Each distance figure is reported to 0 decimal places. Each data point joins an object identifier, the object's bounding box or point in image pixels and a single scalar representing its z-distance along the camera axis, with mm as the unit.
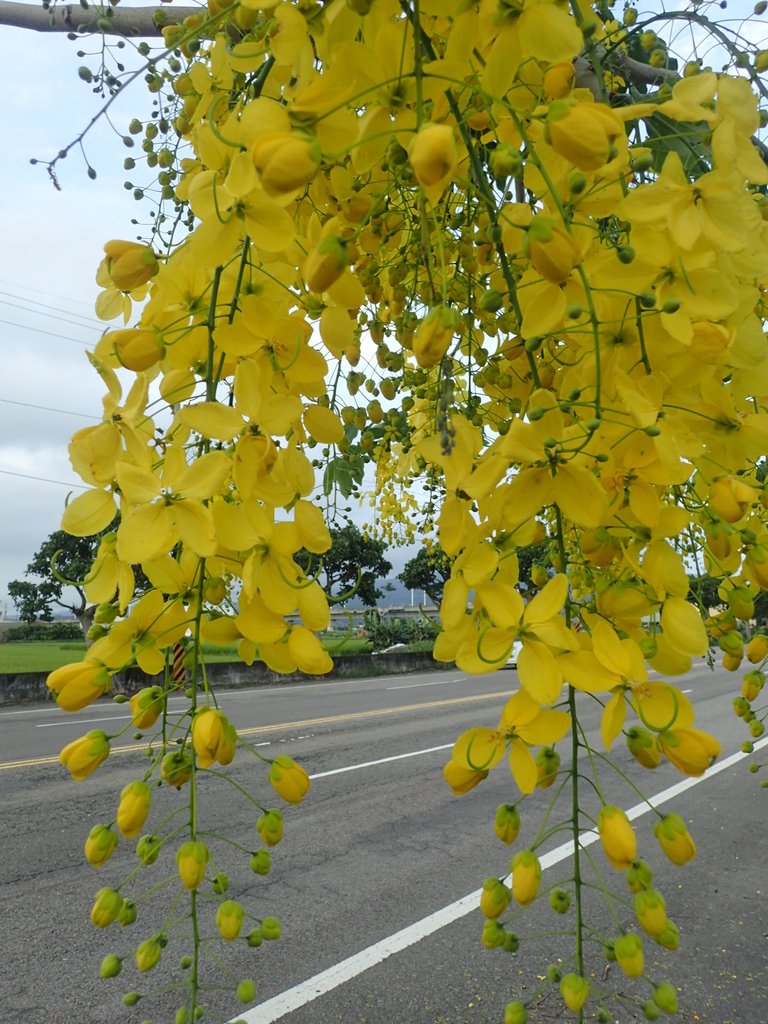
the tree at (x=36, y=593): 14969
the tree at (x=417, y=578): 21706
